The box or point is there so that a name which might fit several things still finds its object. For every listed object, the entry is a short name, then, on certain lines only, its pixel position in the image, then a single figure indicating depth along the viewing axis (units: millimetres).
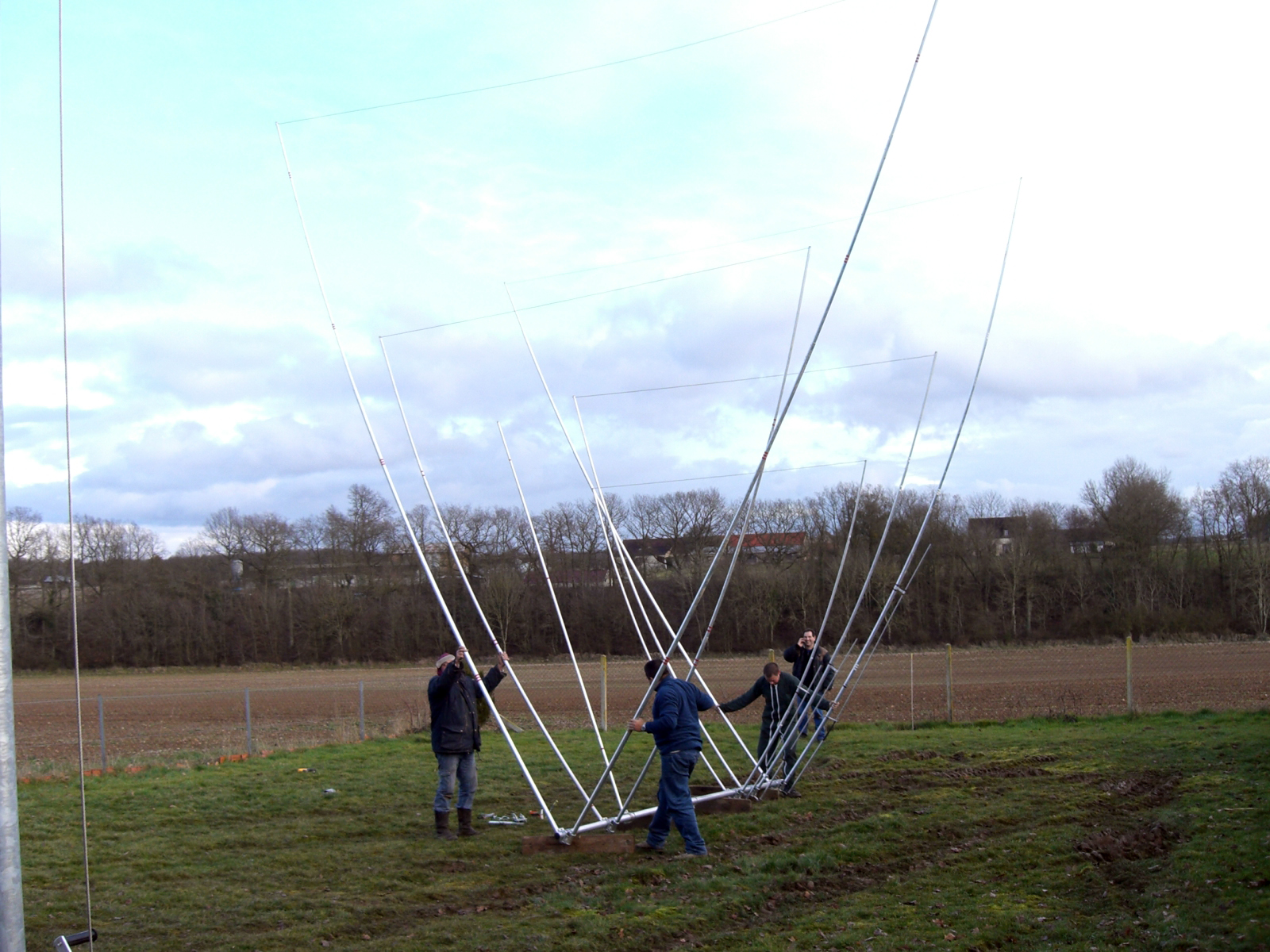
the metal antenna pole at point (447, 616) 8867
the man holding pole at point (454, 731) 10344
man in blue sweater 9211
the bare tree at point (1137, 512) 54219
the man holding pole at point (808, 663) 12492
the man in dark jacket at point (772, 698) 12279
